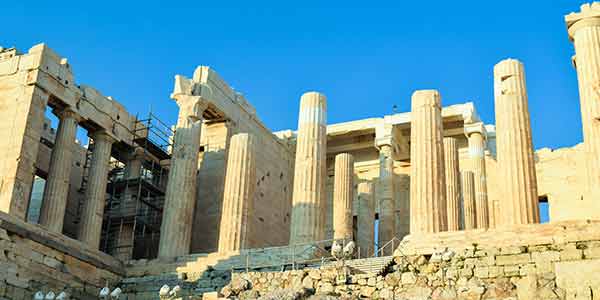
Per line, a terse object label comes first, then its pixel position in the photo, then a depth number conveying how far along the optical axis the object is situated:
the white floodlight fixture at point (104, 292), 26.22
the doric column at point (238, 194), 33.53
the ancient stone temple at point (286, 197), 24.59
